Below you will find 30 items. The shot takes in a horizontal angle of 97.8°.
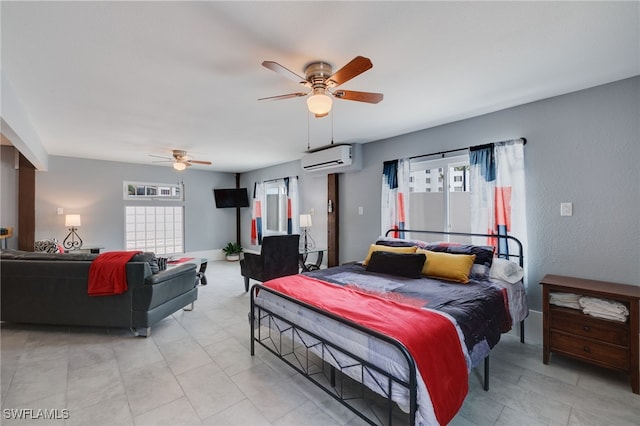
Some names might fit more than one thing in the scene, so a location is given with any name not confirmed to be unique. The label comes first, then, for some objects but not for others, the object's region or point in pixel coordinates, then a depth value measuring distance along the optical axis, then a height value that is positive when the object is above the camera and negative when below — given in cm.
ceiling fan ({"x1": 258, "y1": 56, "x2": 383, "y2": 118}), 193 +99
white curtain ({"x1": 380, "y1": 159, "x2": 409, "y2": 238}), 414 +27
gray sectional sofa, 296 -83
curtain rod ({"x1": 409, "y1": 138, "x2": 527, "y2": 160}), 360 +84
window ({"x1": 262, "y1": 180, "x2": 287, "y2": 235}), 692 +19
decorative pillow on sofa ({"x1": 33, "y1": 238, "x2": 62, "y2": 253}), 487 -50
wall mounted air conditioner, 465 +98
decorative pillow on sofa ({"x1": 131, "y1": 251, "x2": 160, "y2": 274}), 299 -46
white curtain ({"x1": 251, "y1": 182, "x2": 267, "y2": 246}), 738 +16
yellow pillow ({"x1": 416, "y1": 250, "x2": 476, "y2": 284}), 279 -54
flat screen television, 789 +52
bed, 149 -72
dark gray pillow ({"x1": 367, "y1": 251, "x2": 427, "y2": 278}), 299 -54
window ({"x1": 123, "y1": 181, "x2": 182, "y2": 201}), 661 +64
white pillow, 276 -58
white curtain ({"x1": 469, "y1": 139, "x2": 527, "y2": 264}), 308 +25
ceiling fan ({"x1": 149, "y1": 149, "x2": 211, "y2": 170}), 517 +108
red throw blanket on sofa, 290 -63
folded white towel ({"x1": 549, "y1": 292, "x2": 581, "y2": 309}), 242 -76
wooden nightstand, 211 -97
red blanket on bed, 144 -69
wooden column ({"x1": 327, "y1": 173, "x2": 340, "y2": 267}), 517 -14
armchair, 412 -67
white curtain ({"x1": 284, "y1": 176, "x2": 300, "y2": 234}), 626 +24
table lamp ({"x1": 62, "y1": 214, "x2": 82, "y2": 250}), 544 -36
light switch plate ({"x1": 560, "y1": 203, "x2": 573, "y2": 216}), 278 +4
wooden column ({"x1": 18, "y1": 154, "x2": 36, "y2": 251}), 517 +25
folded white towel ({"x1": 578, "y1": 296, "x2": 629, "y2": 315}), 219 -75
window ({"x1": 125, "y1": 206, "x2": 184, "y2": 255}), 673 -30
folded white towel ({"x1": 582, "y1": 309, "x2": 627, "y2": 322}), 217 -82
